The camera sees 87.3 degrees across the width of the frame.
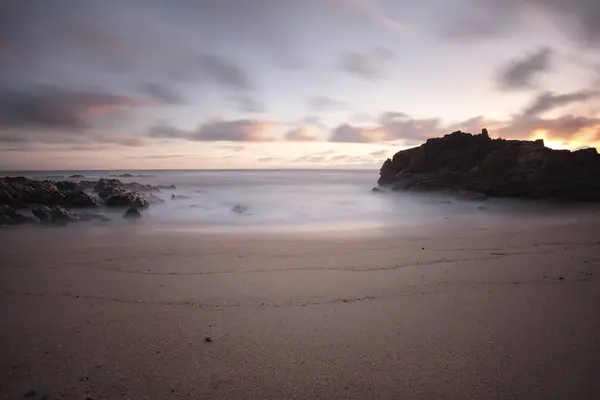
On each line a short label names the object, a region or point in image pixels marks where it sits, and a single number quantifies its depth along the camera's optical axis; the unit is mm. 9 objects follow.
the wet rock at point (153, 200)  17516
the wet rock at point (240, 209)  15773
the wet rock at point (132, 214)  12211
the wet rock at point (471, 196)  19088
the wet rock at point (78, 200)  13797
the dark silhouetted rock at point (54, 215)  10482
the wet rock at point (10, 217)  10094
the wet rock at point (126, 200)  14328
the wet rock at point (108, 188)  15500
